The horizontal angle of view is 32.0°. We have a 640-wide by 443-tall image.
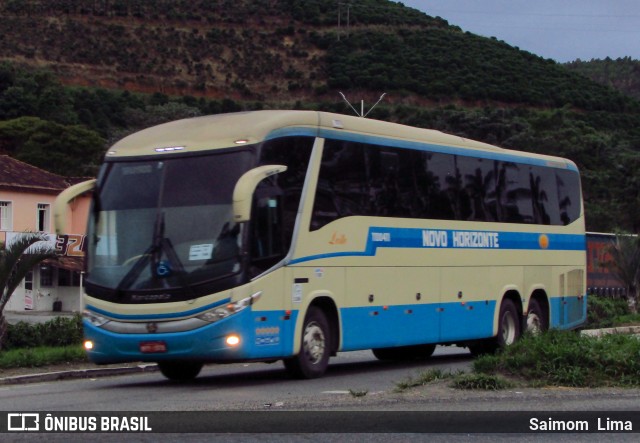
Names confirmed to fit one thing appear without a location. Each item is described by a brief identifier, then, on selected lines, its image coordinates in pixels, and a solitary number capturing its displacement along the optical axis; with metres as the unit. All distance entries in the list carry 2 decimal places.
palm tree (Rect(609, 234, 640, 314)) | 38.44
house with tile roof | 46.91
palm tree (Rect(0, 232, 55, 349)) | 20.98
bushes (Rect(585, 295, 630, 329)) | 36.00
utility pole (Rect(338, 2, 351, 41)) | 103.88
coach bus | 15.04
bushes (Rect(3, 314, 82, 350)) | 22.72
